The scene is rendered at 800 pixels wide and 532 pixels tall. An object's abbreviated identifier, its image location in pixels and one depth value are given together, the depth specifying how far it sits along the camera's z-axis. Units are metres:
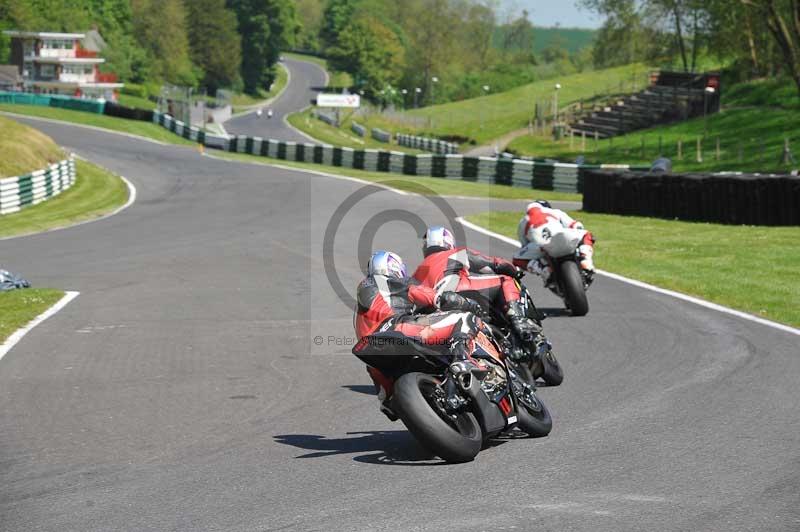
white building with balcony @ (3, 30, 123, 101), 146.00
